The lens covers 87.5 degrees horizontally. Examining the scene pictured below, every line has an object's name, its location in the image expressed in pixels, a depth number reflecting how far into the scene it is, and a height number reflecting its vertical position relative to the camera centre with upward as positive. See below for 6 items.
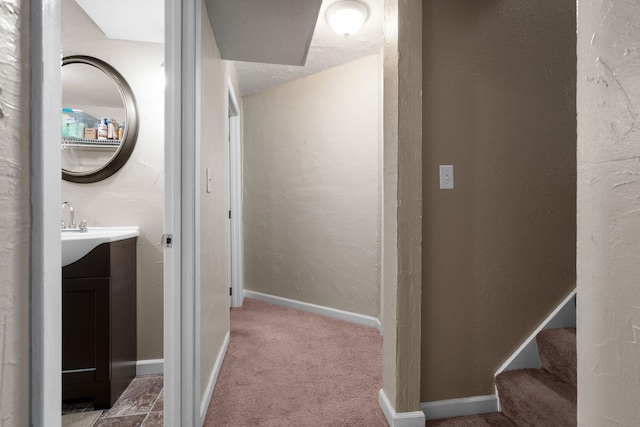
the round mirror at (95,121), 1.96 +0.52
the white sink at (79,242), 1.51 -0.16
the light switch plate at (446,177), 1.54 +0.15
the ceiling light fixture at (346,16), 2.10 +1.24
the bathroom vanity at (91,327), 1.63 -0.59
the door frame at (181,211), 1.33 -0.01
